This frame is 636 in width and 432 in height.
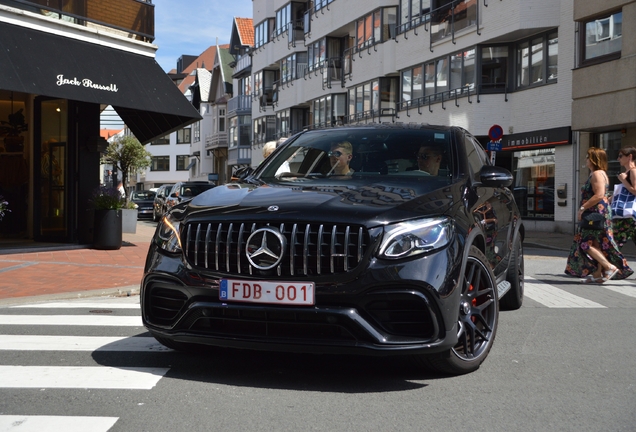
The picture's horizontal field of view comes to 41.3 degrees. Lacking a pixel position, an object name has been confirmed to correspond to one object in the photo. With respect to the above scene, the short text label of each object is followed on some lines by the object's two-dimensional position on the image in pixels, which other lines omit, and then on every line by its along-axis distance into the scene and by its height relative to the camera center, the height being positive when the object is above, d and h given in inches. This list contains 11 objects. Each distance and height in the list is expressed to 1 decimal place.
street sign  924.6 +69.2
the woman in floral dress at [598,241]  426.9 -23.2
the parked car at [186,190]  1229.7 +3.9
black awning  534.3 +79.8
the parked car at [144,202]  1692.9 -19.8
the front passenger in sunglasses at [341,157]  231.9 +10.4
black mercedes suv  174.1 -16.9
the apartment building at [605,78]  861.8 +126.2
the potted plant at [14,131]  697.0 +50.0
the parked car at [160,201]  1450.5 -15.7
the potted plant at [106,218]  619.2 -19.2
